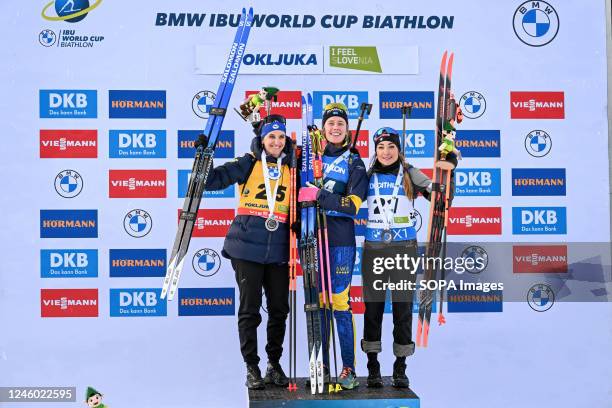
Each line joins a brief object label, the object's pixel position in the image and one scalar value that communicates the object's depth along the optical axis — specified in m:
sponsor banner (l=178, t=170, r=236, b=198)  10.37
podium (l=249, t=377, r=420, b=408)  8.22
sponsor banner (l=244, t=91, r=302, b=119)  10.34
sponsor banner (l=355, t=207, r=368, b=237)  10.54
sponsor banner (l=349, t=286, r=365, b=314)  10.56
